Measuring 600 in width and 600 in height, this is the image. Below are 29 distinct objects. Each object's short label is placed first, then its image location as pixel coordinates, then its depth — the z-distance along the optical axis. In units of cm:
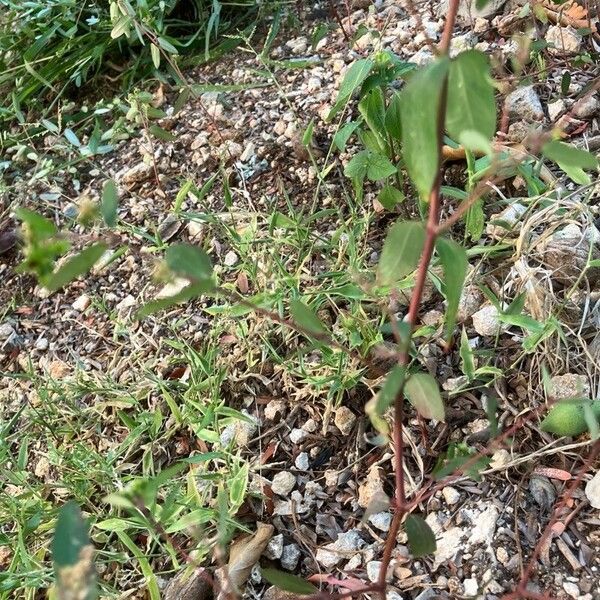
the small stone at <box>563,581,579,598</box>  34
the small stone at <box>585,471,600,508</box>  36
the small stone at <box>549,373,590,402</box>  38
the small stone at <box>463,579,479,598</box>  35
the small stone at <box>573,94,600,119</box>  47
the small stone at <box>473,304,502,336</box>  40
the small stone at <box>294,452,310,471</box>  40
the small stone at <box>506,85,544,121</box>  47
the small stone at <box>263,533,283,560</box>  38
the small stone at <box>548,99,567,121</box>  47
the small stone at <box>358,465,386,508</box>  38
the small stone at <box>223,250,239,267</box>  48
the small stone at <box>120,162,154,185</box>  54
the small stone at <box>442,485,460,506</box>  38
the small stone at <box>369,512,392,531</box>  38
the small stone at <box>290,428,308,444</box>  41
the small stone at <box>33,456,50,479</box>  44
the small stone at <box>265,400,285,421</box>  42
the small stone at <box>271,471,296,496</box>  40
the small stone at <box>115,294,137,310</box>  49
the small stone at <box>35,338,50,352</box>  50
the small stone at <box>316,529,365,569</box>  37
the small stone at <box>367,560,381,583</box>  36
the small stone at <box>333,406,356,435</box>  40
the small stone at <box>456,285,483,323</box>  42
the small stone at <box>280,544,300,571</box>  38
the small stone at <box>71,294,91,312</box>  51
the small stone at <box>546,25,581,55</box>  50
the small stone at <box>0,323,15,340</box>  51
